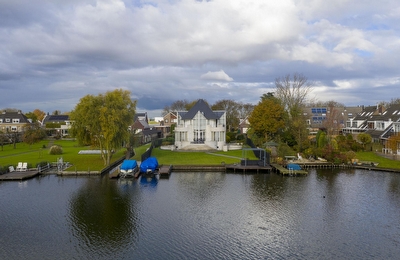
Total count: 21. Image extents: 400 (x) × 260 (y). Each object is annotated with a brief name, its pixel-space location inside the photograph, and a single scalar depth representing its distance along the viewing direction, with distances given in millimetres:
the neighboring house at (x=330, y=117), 65119
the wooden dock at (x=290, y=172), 40375
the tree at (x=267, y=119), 58781
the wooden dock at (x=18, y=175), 36844
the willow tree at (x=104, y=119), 41750
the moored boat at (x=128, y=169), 38312
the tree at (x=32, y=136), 60125
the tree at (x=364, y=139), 55969
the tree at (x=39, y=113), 136662
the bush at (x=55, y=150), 53534
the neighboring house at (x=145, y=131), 74812
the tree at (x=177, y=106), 120188
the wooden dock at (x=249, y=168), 42438
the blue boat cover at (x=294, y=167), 41178
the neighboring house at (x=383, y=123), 56750
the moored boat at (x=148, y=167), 40500
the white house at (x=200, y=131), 59625
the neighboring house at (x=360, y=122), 71188
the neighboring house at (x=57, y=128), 89688
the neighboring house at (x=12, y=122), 89375
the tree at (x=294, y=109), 56472
